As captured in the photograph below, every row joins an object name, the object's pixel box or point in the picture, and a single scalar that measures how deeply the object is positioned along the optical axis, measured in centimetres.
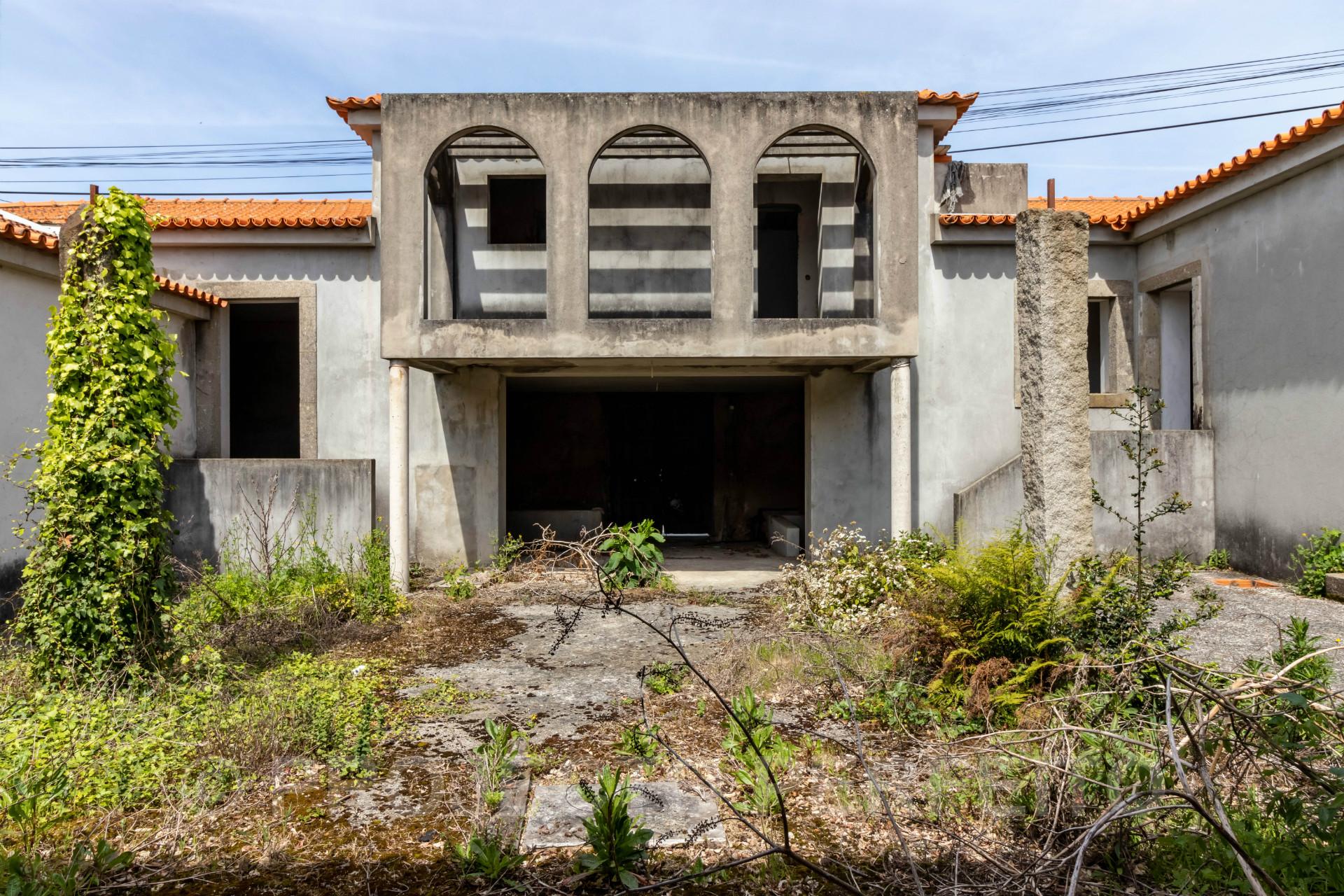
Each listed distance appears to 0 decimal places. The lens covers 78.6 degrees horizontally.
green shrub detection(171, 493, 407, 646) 755
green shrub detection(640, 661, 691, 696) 645
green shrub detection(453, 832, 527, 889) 368
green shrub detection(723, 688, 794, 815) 432
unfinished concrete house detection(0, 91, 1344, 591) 980
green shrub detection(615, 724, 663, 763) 503
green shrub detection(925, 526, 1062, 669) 538
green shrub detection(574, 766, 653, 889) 366
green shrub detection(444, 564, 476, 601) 1000
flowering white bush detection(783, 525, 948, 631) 795
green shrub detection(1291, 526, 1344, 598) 925
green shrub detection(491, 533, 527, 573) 1145
